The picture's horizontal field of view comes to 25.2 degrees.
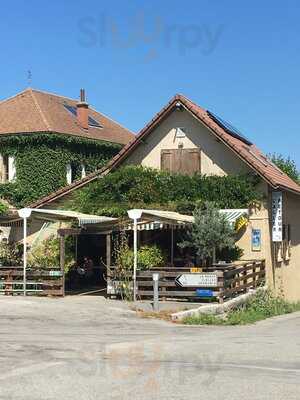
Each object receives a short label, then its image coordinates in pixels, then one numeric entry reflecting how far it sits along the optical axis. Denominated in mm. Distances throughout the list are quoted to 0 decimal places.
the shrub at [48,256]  22031
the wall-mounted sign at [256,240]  24047
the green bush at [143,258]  20047
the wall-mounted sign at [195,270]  19141
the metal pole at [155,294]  17438
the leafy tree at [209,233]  21000
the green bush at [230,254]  23656
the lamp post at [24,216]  19969
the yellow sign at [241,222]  23500
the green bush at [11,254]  22533
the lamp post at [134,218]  18966
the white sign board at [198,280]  18734
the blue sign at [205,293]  18672
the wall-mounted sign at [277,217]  23766
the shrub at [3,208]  29569
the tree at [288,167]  45022
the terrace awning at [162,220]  19766
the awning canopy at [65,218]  20586
